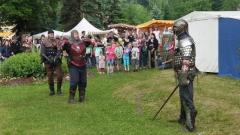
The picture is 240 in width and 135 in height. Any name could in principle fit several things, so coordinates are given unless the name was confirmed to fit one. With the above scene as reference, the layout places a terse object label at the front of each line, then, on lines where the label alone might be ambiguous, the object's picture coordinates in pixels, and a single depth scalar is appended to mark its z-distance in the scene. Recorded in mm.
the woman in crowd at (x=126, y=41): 19350
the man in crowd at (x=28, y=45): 17672
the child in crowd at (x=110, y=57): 17375
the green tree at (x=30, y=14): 29023
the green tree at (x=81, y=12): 43125
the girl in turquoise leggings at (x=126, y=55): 18078
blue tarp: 13721
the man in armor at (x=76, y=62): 10211
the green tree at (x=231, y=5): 63116
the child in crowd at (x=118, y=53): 17531
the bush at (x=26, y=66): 15734
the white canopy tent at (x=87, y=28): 29938
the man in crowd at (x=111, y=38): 19781
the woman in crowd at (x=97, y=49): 18666
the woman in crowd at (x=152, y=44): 18344
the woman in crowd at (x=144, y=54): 18266
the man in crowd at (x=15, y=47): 19558
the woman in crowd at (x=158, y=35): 21453
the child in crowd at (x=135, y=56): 17833
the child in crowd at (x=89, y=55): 19595
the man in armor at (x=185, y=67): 6954
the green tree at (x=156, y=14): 68375
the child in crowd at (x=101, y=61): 17500
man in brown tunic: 11336
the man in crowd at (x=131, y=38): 20167
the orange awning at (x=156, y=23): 32000
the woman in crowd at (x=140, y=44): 18312
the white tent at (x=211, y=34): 14291
